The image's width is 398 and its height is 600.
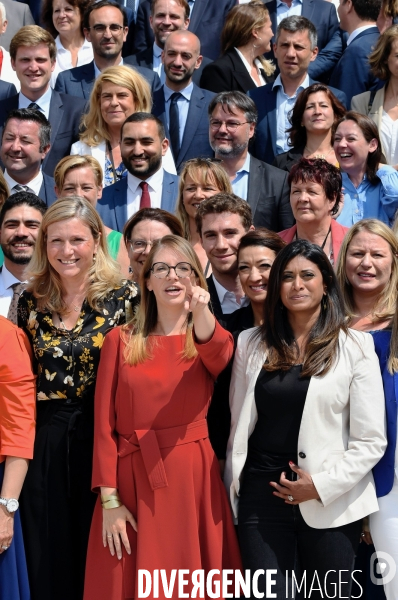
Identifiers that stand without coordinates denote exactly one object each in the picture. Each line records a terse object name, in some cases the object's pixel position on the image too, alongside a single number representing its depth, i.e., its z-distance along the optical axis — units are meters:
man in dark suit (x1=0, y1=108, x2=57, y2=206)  14.56
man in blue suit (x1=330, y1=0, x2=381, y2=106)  17.69
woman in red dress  9.17
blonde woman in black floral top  9.65
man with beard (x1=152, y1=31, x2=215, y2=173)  16.50
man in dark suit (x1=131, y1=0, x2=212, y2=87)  18.55
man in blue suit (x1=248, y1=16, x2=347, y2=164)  16.59
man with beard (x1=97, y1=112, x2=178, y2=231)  14.17
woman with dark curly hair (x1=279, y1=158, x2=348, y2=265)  12.05
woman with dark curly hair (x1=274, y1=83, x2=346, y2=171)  15.05
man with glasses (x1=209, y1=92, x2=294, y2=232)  13.76
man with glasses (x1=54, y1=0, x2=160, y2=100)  17.86
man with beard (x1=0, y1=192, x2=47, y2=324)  11.94
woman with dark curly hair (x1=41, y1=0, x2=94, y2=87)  19.67
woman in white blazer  8.98
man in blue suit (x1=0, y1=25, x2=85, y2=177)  16.48
